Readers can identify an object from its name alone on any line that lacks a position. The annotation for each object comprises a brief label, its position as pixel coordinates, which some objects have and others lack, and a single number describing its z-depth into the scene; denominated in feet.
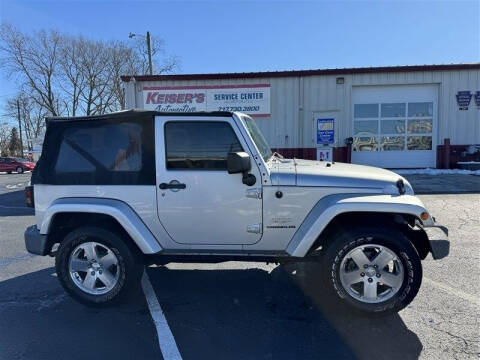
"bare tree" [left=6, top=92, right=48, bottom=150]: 173.99
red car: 110.83
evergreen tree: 249.55
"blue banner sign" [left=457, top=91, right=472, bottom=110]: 50.08
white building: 50.37
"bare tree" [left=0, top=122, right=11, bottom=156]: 259.60
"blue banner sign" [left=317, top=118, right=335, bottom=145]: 51.26
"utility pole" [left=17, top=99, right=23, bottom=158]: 203.04
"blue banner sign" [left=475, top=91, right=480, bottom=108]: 50.14
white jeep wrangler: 11.41
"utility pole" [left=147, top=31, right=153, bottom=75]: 104.78
